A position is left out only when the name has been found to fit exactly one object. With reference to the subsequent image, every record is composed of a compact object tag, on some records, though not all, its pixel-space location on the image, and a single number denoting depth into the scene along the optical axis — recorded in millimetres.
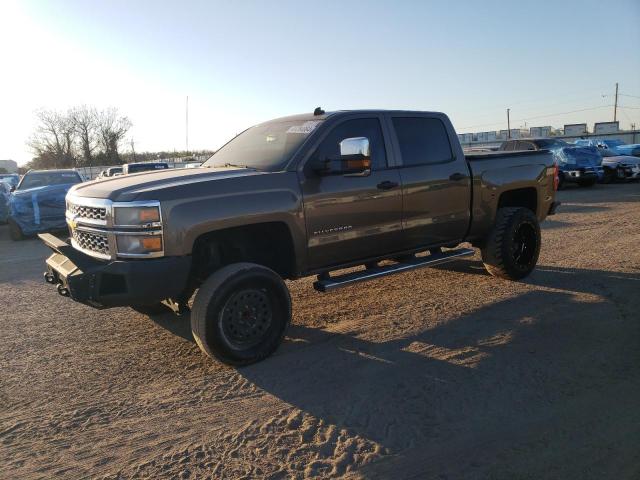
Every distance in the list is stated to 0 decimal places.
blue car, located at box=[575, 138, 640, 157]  27328
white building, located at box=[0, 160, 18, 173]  80825
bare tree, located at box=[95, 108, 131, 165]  66938
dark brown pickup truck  3842
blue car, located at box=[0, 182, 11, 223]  14336
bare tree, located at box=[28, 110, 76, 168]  66625
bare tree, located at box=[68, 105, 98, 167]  67188
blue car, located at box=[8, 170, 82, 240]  12039
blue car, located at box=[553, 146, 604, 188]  18844
